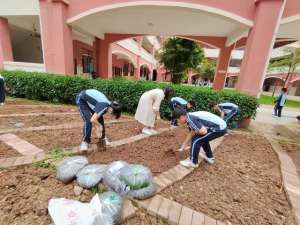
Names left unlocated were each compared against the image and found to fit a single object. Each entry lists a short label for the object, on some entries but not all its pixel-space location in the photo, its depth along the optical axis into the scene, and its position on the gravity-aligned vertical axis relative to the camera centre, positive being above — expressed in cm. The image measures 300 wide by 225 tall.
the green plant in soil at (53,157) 250 -142
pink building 597 +223
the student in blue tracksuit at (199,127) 262 -73
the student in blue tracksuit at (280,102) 824 -88
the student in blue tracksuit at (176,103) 462 -72
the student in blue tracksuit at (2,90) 551 -91
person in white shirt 398 -83
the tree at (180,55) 1209 +150
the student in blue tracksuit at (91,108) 266 -61
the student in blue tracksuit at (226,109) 454 -77
